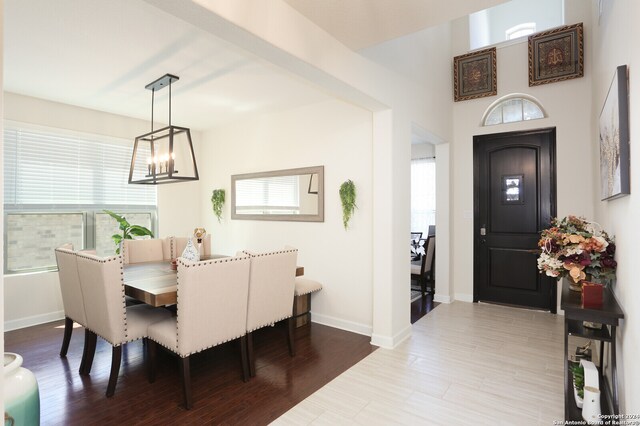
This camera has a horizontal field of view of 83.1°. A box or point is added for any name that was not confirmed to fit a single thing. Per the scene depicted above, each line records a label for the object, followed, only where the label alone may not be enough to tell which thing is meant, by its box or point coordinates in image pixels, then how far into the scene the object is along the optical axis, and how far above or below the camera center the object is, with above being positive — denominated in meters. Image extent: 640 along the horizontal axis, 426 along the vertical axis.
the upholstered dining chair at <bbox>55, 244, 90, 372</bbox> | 2.79 -0.60
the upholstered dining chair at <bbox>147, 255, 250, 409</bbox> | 2.34 -0.66
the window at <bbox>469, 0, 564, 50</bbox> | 5.14 +2.89
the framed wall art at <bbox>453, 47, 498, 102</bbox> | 4.81 +1.91
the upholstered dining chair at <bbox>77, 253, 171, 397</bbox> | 2.47 -0.62
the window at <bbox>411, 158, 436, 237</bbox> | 6.72 +0.39
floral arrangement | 2.08 -0.24
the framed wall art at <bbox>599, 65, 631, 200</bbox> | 1.67 +0.40
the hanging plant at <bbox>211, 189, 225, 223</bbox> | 5.36 +0.22
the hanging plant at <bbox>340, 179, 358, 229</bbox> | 3.90 +0.18
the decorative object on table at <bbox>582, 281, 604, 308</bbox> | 1.92 -0.44
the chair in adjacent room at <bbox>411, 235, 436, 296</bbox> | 5.28 -0.80
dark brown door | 4.52 +0.02
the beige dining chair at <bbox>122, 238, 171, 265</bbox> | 4.12 -0.40
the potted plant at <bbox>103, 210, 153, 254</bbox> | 4.52 -0.20
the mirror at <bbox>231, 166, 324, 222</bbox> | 4.27 +0.26
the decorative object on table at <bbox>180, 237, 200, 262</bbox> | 3.07 -0.32
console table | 1.85 -0.68
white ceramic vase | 1.44 -0.73
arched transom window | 4.57 +1.36
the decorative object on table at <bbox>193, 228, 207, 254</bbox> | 3.89 -0.21
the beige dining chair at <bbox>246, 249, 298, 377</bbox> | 2.77 -0.60
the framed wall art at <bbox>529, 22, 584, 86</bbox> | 4.20 +1.91
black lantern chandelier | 3.42 +0.64
